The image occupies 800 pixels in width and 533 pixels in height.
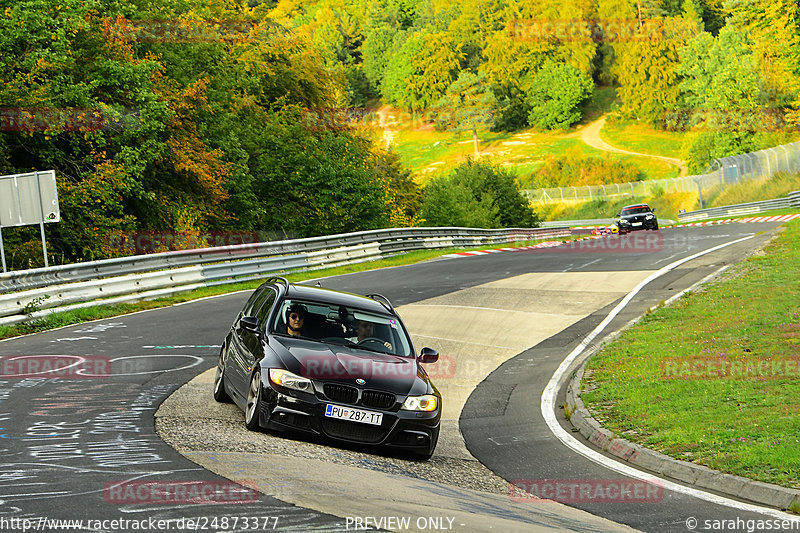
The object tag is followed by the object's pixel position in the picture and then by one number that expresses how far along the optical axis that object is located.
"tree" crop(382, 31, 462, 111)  169.12
